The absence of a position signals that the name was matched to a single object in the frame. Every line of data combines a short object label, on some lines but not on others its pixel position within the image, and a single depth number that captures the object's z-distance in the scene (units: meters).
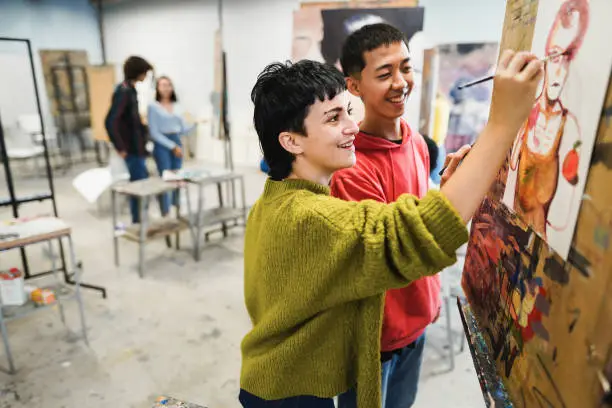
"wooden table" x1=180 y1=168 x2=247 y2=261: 3.61
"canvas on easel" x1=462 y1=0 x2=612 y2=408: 0.60
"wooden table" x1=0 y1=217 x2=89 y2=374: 2.17
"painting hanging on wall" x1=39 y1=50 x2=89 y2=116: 7.45
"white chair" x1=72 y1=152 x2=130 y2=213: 4.23
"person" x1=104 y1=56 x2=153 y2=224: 3.75
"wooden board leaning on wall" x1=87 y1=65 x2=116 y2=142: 7.21
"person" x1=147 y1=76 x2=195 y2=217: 4.25
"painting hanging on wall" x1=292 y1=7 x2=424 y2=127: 3.04
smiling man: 1.10
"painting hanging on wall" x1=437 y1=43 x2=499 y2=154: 3.13
